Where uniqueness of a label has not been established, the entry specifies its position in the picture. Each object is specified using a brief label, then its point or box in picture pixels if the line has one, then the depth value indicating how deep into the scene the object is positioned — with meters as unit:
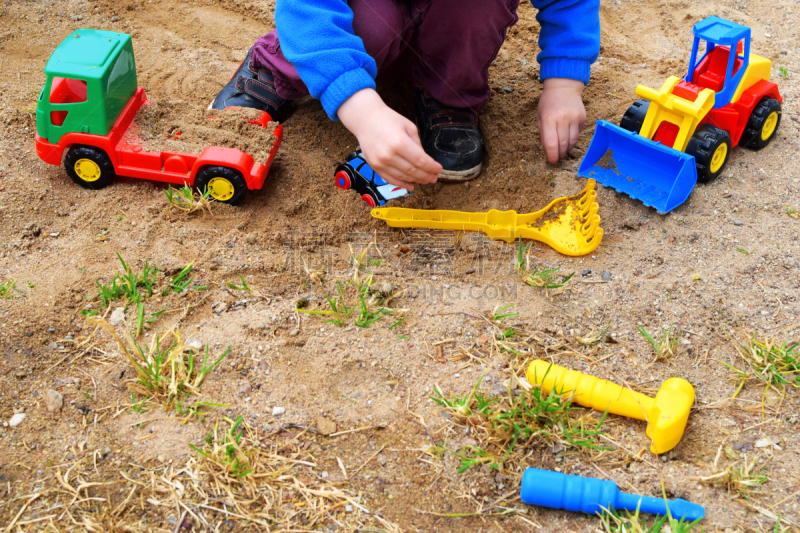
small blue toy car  1.42
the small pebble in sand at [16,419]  1.17
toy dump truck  1.38
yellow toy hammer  1.16
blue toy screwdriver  1.12
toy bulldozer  1.36
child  1.33
